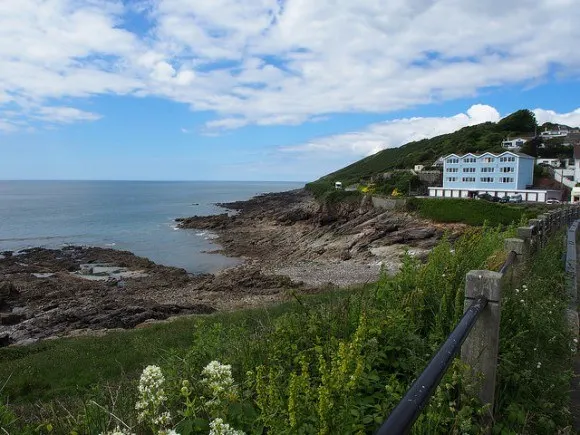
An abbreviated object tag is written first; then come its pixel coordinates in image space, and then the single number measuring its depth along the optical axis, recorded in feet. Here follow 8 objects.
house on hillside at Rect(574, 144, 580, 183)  194.49
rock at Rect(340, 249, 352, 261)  112.47
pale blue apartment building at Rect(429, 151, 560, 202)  191.93
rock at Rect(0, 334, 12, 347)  56.90
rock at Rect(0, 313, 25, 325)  69.62
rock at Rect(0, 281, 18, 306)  81.82
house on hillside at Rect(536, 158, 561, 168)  234.99
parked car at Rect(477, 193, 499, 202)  174.56
